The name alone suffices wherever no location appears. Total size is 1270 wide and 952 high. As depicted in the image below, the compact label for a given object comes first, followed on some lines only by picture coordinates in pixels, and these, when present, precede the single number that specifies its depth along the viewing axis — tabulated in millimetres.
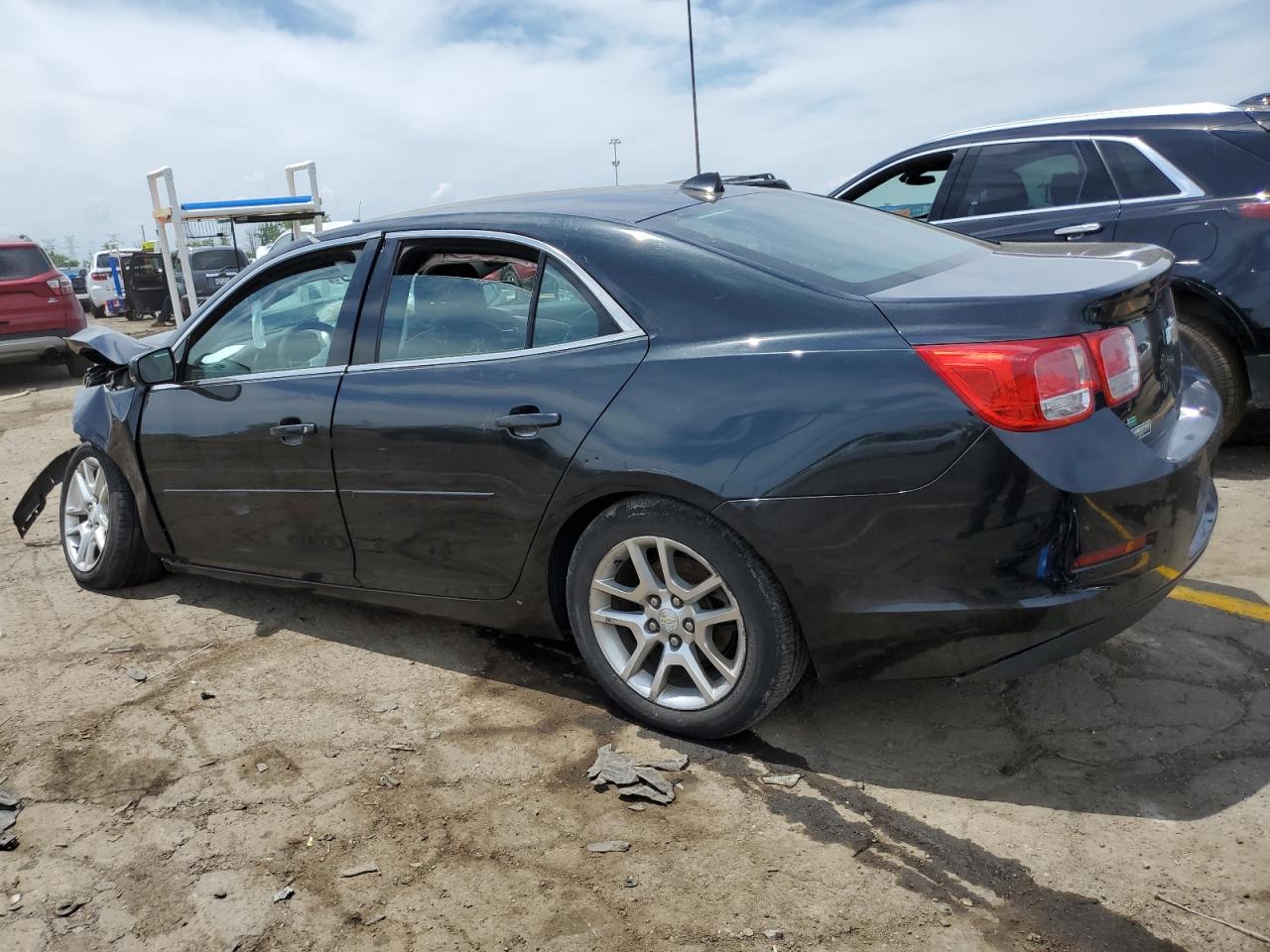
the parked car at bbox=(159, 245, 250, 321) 21250
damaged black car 2469
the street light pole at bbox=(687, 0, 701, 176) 29609
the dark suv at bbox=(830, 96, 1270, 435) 4941
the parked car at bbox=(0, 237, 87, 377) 12289
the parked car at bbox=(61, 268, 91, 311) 28869
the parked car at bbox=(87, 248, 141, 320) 27016
